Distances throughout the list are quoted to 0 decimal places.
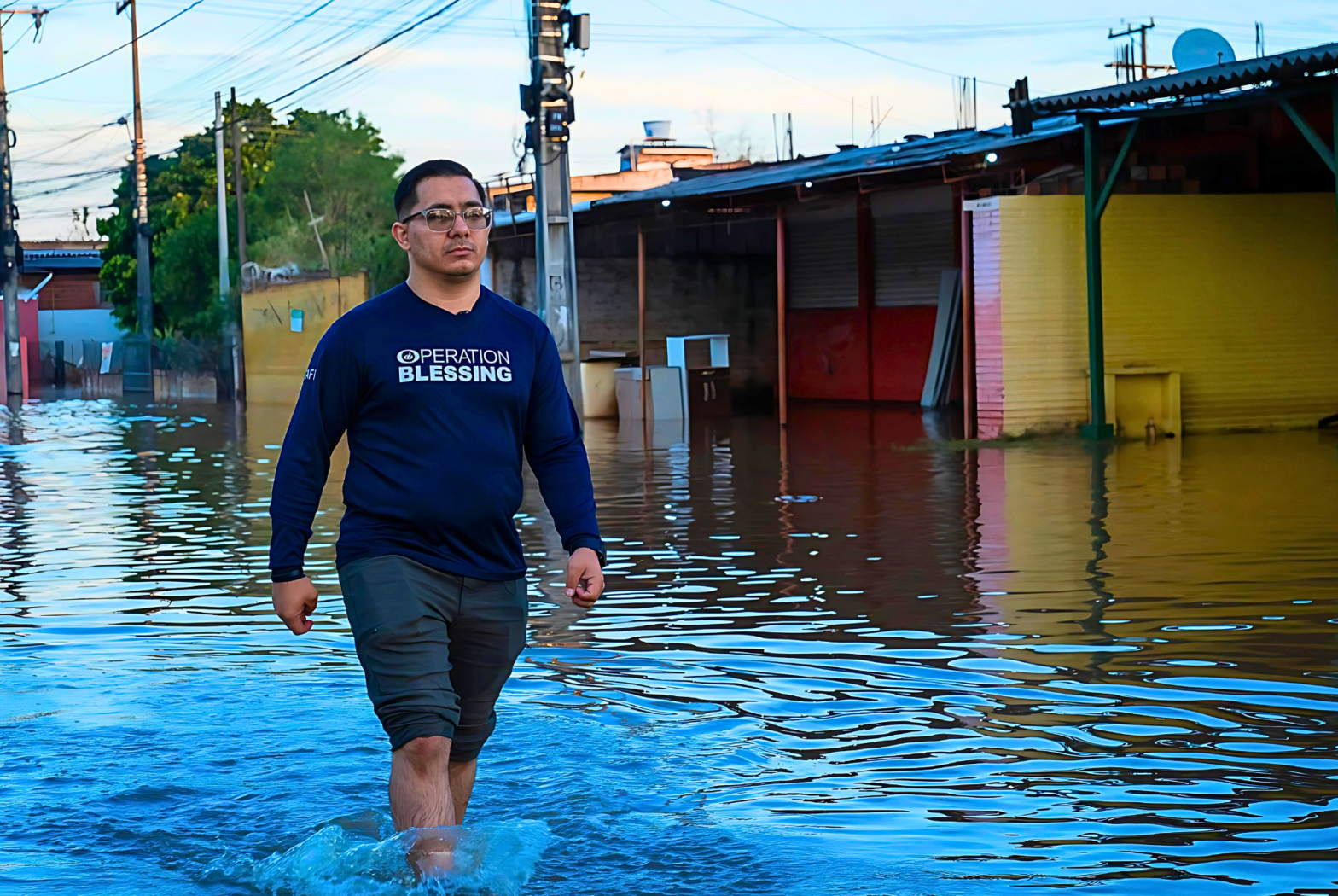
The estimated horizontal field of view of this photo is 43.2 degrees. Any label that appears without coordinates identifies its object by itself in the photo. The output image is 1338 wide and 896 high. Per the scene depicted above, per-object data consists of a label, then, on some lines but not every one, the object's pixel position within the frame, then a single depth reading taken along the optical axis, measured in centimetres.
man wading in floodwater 420
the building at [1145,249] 1884
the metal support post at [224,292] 4262
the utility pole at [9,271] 4344
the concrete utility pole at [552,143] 1983
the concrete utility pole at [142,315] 4834
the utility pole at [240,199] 4272
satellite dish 1855
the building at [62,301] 6047
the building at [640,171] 4938
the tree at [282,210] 4528
